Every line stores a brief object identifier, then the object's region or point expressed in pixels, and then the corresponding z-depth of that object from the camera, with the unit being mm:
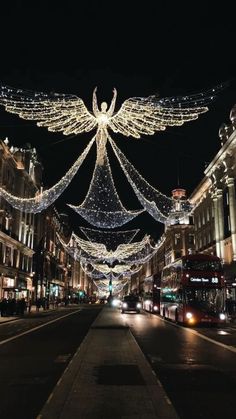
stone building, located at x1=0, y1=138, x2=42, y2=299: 57000
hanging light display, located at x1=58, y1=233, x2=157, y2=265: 58844
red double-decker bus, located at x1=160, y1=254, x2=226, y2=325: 29797
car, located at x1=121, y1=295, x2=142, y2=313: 54625
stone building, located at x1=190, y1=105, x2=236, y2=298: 54062
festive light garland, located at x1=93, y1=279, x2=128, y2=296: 173475
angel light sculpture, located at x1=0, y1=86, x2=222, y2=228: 16797
